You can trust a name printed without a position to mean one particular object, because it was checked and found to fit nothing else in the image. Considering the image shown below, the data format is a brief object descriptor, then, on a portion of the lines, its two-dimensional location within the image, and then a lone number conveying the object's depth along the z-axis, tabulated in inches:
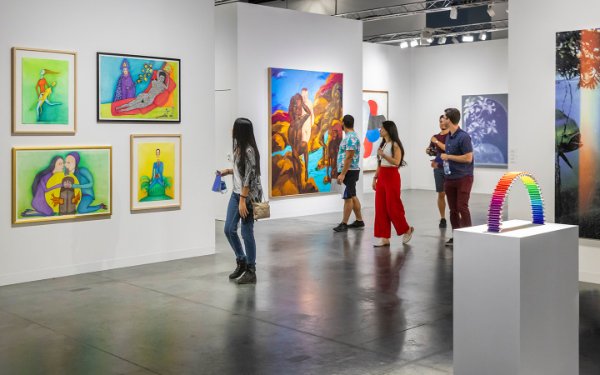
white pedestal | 153.7
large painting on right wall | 312.0
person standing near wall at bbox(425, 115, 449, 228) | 457.4
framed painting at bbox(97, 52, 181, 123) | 346.0
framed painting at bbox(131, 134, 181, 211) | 358.9
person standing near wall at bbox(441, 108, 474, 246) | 391.5
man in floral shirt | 472.1
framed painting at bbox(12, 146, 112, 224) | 316.2
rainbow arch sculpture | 159.6
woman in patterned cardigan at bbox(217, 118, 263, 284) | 304.0
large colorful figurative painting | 552.1
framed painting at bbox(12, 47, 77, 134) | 314.3
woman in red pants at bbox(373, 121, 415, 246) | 398.0
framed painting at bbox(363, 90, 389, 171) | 748.0
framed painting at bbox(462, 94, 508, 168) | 740.6
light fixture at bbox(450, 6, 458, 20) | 644.7
